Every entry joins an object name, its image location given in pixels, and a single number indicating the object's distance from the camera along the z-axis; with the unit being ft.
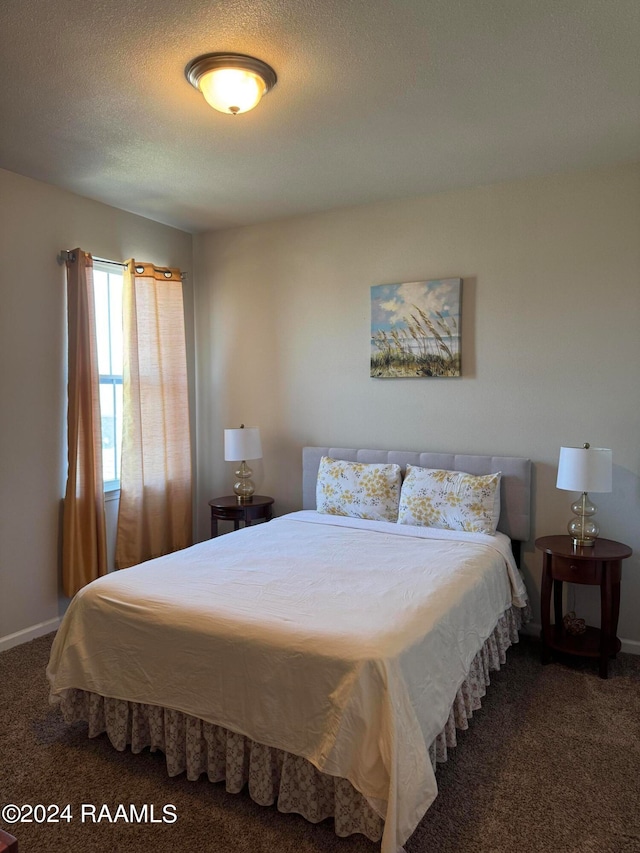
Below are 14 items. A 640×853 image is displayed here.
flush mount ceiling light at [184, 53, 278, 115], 7.09
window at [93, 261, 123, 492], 13.08
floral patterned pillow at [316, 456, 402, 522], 11.85
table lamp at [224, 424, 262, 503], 13.39
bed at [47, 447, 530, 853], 5.89
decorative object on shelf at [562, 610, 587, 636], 10.36
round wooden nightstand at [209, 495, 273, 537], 13.21
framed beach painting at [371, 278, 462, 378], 11.99
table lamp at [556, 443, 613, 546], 9.66
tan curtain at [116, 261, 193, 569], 13.01
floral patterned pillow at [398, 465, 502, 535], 10.77
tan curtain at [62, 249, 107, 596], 11.66
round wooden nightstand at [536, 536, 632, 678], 9.57
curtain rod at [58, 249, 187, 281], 11.70
